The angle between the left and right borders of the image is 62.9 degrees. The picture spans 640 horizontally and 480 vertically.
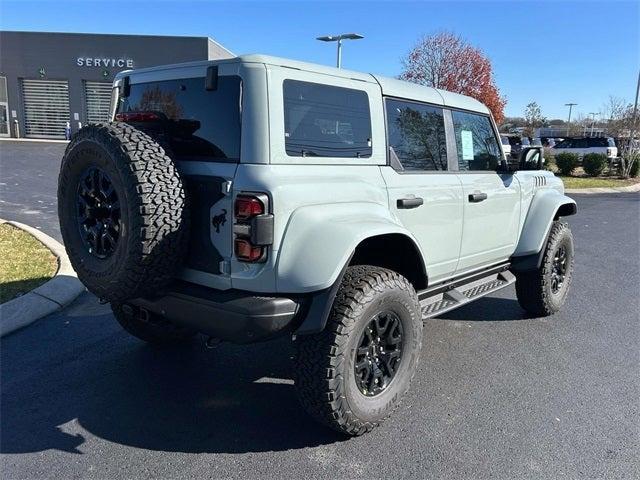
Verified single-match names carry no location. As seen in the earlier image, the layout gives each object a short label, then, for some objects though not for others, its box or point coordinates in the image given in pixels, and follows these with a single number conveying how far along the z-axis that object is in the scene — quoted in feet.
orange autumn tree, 73.26
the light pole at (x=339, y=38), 70.33
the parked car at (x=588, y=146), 87.86
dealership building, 110.22
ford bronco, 8.59
